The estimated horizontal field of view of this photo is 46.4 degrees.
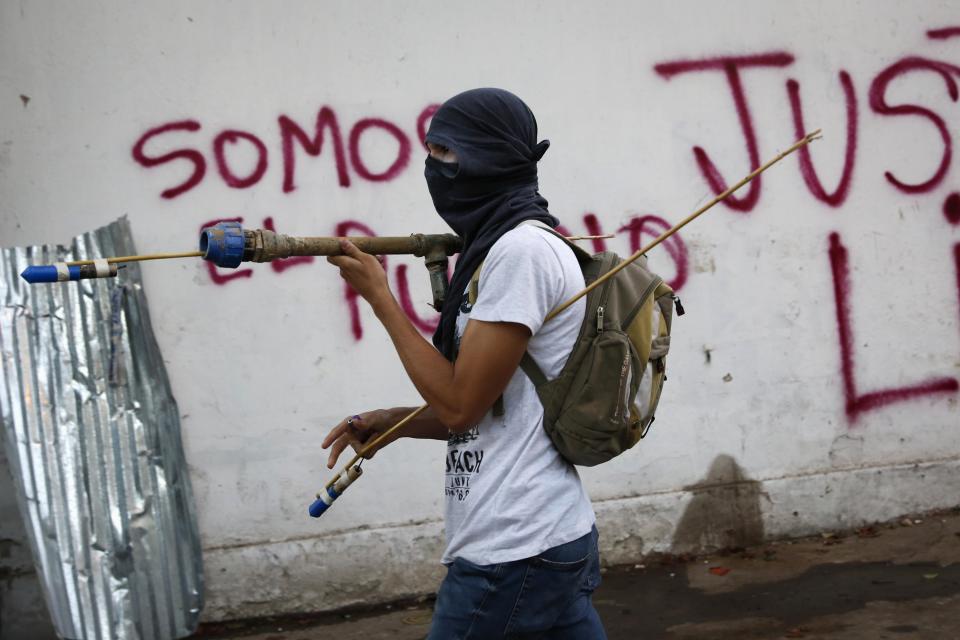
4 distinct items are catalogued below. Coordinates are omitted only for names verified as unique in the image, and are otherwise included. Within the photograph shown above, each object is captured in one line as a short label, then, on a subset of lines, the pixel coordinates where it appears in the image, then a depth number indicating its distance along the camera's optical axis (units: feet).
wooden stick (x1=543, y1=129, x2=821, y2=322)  6.75
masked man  6.65
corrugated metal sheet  12.59
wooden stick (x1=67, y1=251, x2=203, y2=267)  6.08
